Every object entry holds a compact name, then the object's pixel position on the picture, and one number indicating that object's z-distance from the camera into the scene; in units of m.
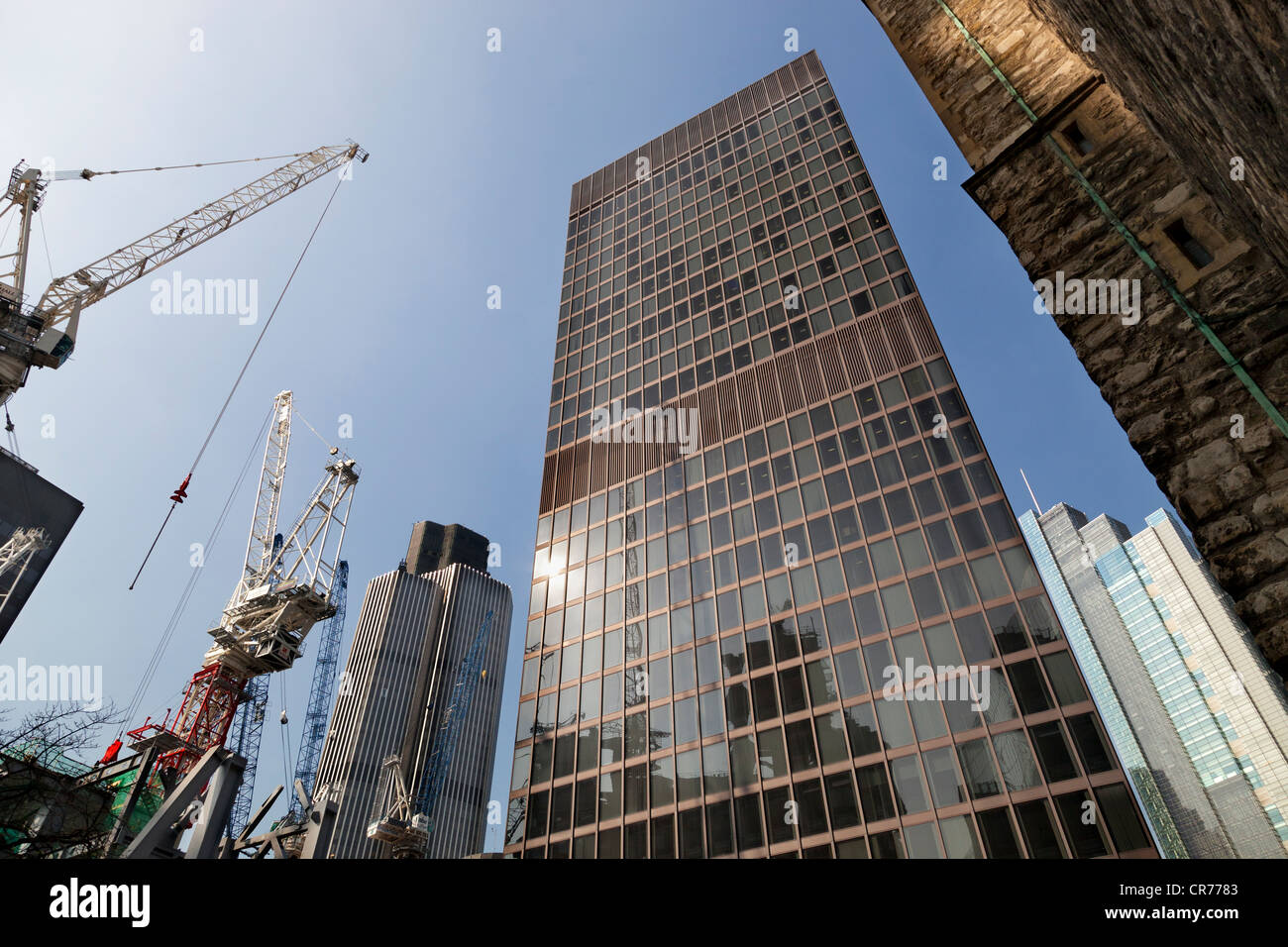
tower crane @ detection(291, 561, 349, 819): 133.62
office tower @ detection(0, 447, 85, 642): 63.49
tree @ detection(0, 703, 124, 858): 18.33
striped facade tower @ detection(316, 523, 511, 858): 130.88
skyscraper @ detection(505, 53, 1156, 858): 34.91
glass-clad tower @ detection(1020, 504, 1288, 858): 137.62
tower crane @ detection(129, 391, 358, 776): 48.44
